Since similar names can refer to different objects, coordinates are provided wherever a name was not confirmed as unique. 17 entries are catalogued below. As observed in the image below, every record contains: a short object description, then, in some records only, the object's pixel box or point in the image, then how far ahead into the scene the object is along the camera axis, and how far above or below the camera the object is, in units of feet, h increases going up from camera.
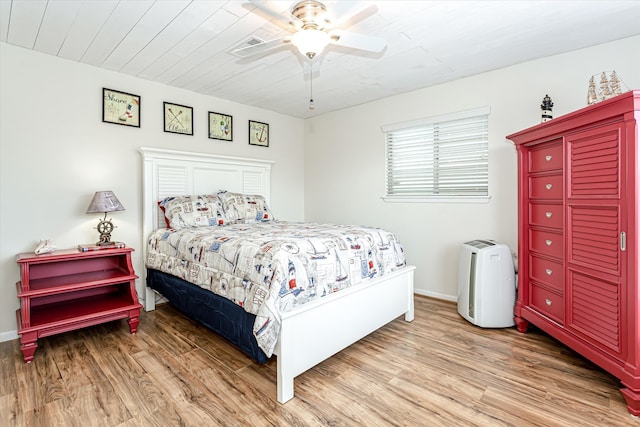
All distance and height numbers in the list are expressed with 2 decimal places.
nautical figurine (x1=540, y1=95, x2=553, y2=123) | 8.15 +2.66
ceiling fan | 5.80 +3.59
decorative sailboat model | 6.56 +2.55
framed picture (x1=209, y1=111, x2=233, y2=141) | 12.92 +3.54
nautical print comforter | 5.95 -1.18
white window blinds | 10.73 +1.94
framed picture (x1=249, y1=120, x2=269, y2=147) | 14.32 +3.58
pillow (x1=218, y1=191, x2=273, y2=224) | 11.76 +0.12
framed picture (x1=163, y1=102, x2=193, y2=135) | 11.66 +3.51
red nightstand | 7.45 -2.38
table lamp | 9.04 +0.10
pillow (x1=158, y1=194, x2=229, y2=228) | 10.46 +0.00
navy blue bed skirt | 6.26 -2.36
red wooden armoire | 5.55 -0.48
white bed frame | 6.05 -2.05
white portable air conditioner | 8.92 -2.20
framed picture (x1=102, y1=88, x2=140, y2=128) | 10.14 +3.44
